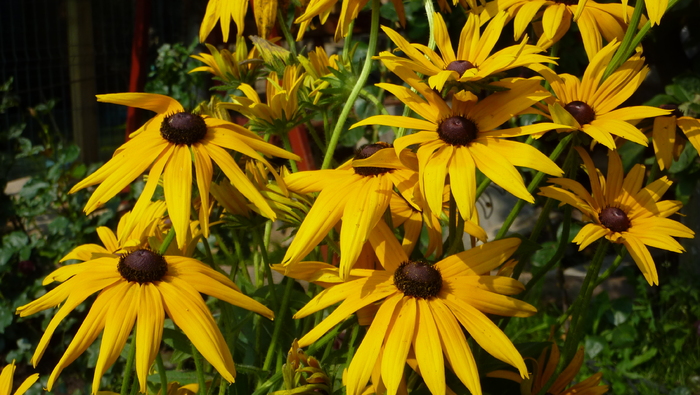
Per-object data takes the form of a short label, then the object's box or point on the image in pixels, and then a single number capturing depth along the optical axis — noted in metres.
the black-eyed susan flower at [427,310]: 0.58
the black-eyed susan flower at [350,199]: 0.60
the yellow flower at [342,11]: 0.74
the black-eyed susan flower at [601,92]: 0.68
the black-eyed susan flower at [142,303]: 0.60
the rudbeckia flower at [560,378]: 0.83
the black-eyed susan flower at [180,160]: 0.64
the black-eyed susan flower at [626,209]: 0.69
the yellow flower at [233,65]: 0.97
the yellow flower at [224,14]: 0.82
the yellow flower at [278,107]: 0.79
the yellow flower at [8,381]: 0.72
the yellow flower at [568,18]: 0.76
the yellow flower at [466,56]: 0.61
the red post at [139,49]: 2.66
